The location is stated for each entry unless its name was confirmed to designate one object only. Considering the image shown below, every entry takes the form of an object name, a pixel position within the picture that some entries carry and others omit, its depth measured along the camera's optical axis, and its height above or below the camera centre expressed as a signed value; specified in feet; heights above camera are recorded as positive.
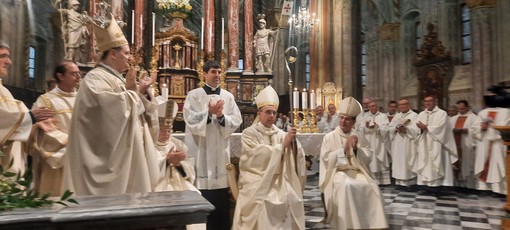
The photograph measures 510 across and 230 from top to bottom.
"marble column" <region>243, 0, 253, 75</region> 30.14 +6.70
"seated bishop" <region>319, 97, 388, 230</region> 13.80 -2.05
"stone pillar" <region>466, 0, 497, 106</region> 41.14 +8.06
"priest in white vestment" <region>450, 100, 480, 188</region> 26.73 -1.46
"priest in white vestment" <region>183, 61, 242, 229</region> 13.61 -0.57
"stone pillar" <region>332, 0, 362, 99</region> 49.16 +9.59
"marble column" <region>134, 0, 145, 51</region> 30.68 +8.06
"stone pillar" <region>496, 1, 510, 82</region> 40.04 +8.41
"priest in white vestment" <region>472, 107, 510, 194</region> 23.57 -1.83
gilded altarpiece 29.01 +4.95
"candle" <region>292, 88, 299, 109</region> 18.47 +1.18
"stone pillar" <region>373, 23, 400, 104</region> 60.80 +9.93
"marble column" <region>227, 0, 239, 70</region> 29.99 +6.91
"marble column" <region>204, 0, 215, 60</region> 30.12 +7.54
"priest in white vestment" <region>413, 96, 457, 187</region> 25.76 -1.93
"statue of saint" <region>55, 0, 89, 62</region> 28.08 +6.55
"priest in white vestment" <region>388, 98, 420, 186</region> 27.53 -1.60
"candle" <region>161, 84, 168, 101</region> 17.63 +1.46
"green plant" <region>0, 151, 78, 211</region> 5.15 -0.95
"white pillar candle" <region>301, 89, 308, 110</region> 20.37 +1.24
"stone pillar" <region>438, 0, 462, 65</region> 50.08 +11.99
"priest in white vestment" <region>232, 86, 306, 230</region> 12.56 -1.73
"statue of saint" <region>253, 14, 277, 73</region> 29.53 +5.79
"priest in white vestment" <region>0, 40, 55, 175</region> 10.16 +0.10
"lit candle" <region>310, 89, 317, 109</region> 20.49 +1.18
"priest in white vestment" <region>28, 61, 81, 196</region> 10.53 -0.21
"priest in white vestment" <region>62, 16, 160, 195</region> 8.29 -0.18
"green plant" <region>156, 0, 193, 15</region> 28.84 +8.63
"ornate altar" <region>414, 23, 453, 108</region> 49.60 +6.95
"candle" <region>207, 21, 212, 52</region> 30.17 +6.44
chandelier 35.07 +9.20
